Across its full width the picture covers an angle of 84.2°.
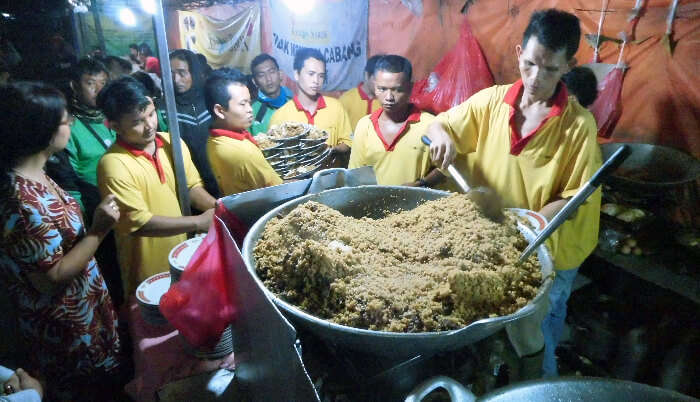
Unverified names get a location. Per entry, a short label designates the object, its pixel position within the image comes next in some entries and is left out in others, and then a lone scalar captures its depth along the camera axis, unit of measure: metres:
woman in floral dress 1.73
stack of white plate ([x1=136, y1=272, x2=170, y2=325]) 1.62
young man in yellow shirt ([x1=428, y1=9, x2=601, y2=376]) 1.92
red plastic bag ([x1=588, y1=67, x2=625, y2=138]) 3.25
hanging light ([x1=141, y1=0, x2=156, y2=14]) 1.86
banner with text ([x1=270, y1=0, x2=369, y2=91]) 5.63
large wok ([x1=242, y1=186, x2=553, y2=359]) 0.79
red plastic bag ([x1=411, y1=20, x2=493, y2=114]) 4.28
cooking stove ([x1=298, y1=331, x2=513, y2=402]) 0.92
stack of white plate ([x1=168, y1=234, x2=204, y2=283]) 1.50
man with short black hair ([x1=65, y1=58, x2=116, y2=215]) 3.04
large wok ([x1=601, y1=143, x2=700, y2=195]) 2.71
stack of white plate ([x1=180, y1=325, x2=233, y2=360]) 1.52
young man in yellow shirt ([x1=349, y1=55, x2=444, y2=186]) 2.89
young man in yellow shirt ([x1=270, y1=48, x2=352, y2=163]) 4.05
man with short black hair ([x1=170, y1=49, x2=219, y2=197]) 3.70
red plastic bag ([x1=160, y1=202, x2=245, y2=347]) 1.28
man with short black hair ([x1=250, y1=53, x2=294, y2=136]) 4.37
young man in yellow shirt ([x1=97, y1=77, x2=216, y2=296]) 2.21
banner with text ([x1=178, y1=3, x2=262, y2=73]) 6.65
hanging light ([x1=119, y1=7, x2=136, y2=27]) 6.00
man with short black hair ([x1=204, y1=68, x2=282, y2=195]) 2.58
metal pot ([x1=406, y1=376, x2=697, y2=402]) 0.80
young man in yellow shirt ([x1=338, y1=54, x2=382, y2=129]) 4.68
